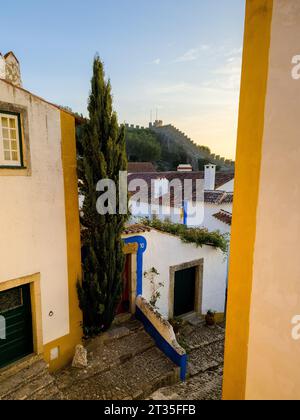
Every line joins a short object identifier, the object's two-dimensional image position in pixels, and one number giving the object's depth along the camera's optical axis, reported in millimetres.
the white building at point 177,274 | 9227
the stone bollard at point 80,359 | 7082
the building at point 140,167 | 32812
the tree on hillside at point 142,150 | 44416
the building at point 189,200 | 14828
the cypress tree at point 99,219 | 6828
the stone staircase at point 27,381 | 5645
